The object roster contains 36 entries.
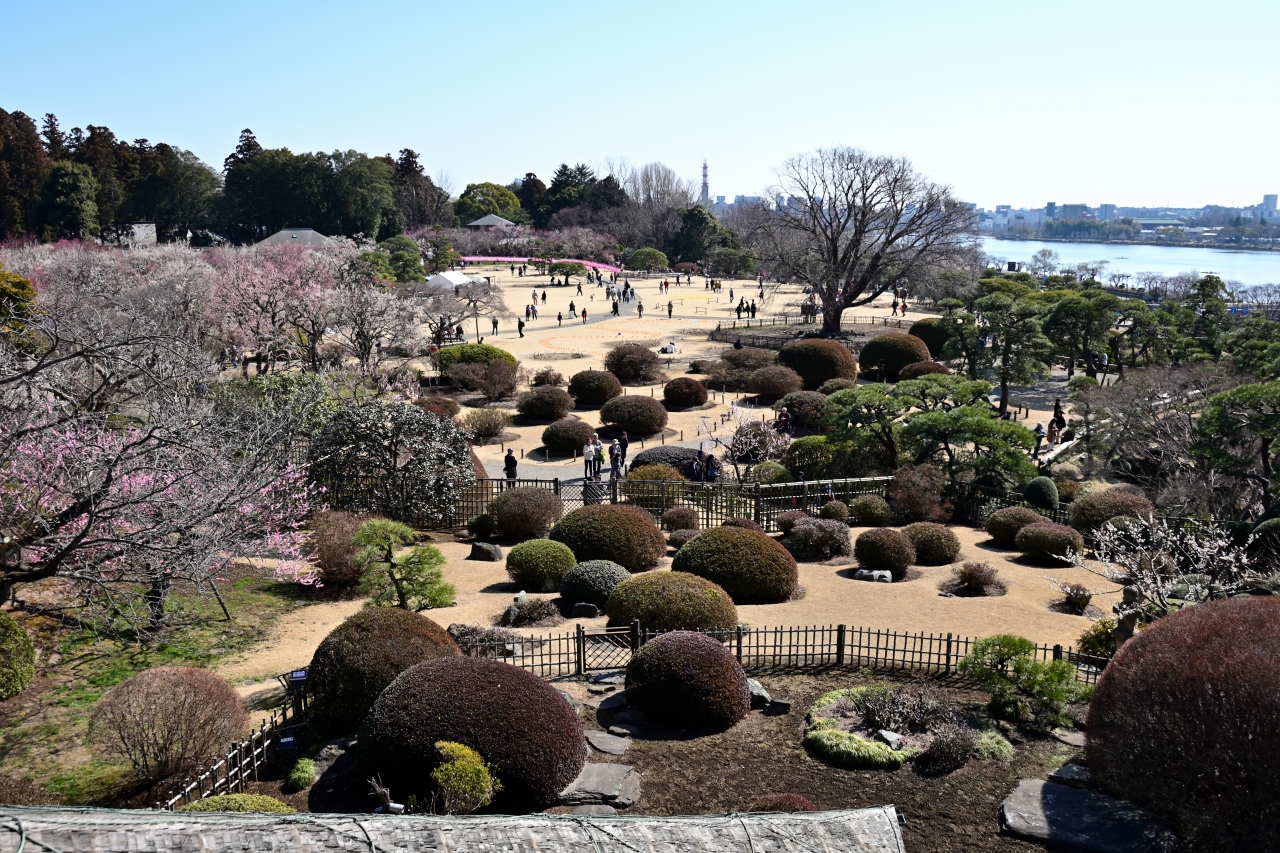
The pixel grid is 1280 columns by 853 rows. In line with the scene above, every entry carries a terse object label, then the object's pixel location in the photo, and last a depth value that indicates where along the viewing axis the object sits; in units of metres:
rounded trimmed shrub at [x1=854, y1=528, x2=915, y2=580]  19.00
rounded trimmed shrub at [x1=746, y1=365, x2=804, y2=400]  37.94
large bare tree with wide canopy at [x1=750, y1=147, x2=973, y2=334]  52.84
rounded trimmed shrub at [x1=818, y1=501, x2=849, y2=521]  22.48
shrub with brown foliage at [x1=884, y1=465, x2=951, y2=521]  23.05
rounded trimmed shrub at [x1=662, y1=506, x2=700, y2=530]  21.80
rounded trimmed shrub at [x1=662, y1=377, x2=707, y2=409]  36.75
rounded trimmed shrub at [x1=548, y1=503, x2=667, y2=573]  18.17
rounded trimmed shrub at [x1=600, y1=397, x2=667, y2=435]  32.41
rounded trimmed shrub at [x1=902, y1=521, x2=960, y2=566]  19.98
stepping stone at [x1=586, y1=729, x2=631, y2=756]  11.10
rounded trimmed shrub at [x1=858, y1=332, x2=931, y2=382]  44.19
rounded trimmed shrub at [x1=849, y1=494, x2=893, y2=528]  22.67
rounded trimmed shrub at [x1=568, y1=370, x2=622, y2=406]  36.22
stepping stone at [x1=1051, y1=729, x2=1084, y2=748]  11.32
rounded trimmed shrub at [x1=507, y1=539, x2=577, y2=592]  17.36
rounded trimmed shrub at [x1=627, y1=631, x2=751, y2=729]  11.67
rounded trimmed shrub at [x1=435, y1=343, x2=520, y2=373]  38.94
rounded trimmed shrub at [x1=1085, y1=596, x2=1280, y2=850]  7.50
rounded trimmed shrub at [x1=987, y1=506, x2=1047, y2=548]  21.42
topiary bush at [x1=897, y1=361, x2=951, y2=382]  40.59
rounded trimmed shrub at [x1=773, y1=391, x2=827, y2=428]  32.97
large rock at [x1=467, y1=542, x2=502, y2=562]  19.77
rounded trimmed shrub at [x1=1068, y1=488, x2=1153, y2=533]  21.47
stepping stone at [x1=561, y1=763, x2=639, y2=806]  9.93
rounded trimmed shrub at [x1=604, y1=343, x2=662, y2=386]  40.56
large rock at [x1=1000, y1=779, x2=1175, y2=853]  8.87
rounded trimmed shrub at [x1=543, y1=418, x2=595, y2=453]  29.69
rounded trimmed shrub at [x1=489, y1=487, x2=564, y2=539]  20.70
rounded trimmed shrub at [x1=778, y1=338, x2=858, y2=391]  41.09
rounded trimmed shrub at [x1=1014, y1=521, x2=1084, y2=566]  20.05
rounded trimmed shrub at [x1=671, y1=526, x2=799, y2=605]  16.64
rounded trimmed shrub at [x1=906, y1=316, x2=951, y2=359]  49.25
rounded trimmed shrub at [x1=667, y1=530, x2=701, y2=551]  20.35
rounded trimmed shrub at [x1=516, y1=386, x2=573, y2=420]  34.09
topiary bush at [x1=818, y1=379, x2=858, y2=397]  37.22
